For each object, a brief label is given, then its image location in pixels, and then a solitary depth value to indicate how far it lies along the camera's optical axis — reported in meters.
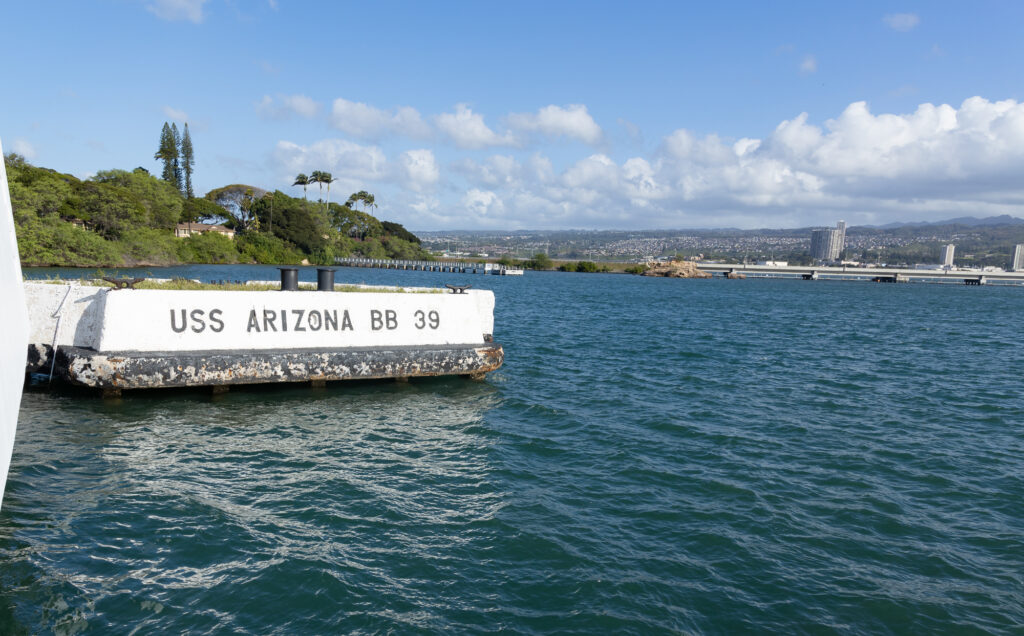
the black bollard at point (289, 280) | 12.62
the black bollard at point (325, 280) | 13.02
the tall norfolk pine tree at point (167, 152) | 115.94
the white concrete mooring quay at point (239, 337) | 10.24
